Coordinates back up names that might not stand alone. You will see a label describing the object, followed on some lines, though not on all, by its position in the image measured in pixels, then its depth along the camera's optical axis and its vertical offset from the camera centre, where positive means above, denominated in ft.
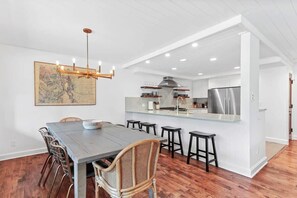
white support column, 8.18 +0.37
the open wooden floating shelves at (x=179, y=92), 23.12 +0.86
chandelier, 7.73 +1.31
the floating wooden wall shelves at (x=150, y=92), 18.50 +0.74
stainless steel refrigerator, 14.07 -0.25
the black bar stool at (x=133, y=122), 14.71 -2.37
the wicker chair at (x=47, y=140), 6.56 -1.90
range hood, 18.70 +1.81
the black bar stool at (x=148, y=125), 13.24 -2.36
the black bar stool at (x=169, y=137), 11.07 -2.98
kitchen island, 8.32 -2.52
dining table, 4.74 -1.73
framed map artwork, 11.94 +0.82
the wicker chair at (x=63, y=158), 5.42 -2.23
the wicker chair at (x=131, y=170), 4.36 -2.22
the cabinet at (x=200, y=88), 23.52 +1.47
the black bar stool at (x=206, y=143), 8.88 -2.70
